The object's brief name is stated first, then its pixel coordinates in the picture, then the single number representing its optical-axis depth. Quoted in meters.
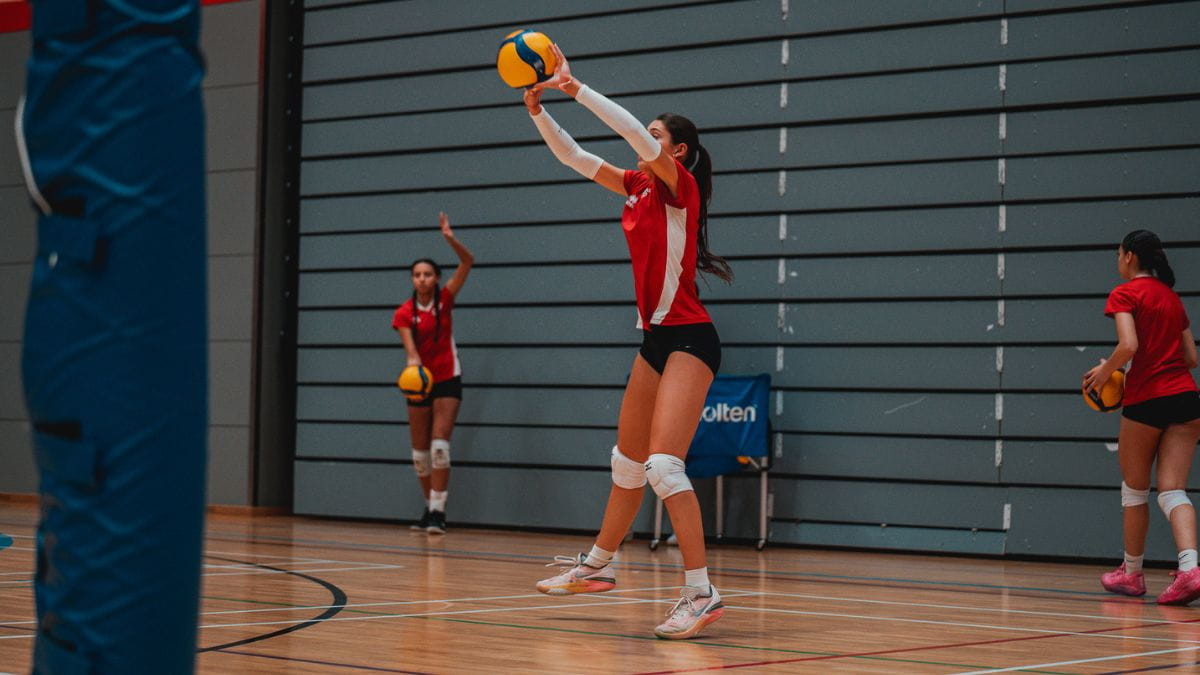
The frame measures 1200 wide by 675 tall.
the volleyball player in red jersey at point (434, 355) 9.59
